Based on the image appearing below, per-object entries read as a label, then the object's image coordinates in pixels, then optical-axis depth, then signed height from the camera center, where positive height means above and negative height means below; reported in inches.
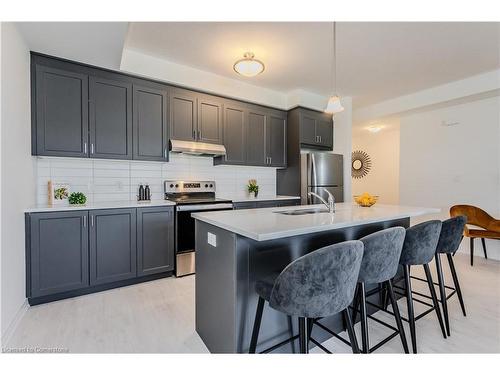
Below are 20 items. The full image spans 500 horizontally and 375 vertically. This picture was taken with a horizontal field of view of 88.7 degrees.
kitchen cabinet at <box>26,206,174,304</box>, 91.4 -26.6
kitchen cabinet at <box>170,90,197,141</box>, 128.3 +34.7
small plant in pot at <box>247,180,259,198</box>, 166.4 -3.9
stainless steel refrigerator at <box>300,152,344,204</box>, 158.9 +5.3
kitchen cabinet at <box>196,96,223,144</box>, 136.6 +34.2
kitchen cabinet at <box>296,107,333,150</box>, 163.6 +36.9
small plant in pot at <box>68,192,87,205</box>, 106.6 -6.4
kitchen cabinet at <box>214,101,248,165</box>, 146.2 +29.4
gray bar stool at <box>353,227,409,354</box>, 58.1 -17.8
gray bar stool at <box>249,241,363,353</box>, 46.4 -18.6
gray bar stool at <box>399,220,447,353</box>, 69.9 -17.3
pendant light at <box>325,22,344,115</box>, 95.3 +29.1
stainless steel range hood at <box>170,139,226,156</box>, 126.3 +18.1
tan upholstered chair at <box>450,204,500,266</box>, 134.3 -21.9
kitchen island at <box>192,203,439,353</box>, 58.2 -18.9
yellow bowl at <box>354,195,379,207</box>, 97.8 -6.8
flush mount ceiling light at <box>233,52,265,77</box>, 99.7 +45.9
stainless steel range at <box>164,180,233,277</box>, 118.3 -20.1
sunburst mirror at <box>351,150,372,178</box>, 271.8 +20.9
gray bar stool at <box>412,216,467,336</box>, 81.2 -16.6
